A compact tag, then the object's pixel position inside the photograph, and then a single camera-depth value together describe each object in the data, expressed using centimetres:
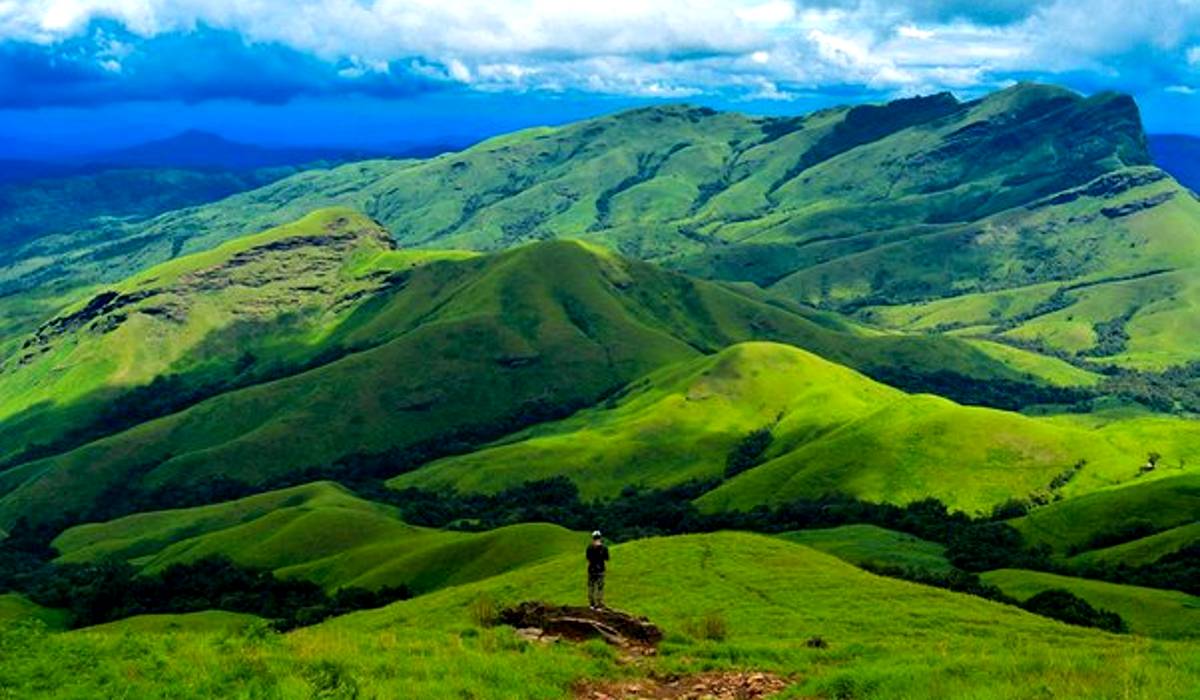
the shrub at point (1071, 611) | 9825
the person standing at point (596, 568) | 5512
